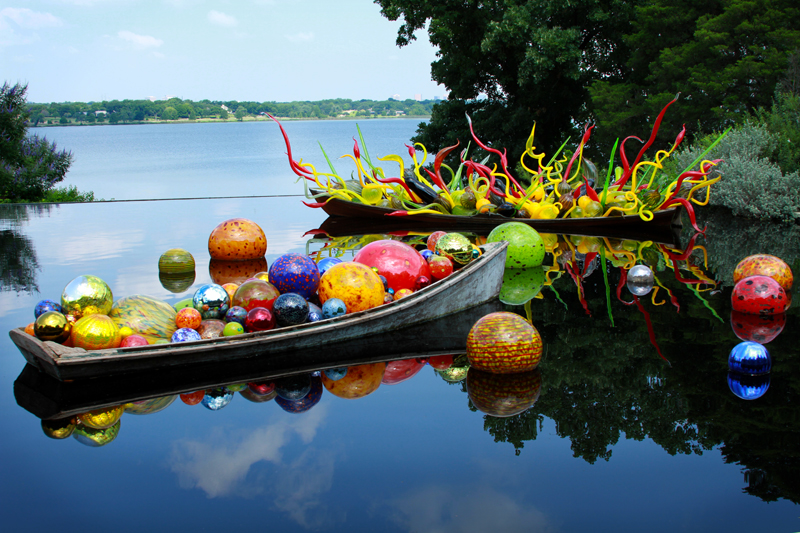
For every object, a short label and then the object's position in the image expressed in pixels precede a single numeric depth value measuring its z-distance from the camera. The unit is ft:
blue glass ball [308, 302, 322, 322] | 14.71
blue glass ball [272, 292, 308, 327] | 14.15
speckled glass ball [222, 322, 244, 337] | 13.83
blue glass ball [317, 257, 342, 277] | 17.40
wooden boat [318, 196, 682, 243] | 28.32
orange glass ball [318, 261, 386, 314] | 15.38
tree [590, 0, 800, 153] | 43.32
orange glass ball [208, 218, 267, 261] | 24.66
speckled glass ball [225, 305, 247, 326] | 14.40
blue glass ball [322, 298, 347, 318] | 14.84
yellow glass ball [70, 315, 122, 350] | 13.10
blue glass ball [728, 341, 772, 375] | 12.73
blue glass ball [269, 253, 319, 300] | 15.88
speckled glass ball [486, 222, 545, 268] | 22.07
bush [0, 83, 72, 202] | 56.59
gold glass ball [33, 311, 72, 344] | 12.92
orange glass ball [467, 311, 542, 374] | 12.82
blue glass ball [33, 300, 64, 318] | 14.29
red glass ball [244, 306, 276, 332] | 14.02
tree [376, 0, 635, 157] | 53.11
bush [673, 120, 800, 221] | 32.35
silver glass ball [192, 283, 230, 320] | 14.65
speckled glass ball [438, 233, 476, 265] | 18.92
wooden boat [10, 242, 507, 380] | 12.28
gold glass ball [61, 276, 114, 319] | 14.15
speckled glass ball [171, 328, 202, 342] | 13.34
